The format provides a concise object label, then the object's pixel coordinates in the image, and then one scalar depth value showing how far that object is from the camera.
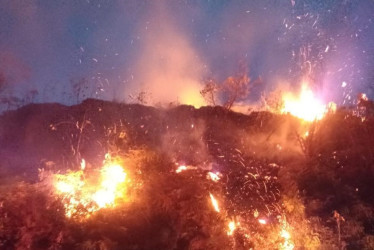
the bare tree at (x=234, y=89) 25.61
